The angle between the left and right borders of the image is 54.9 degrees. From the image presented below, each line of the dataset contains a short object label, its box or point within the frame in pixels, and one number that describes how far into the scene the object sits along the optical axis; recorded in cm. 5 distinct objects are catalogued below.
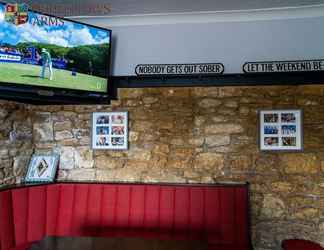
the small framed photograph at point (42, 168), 340
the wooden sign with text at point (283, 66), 311
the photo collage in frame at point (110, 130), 344
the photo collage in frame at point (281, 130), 318
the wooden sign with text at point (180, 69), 328
